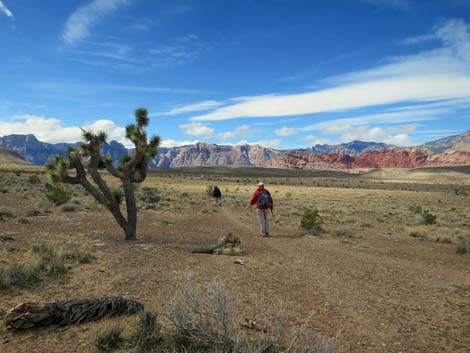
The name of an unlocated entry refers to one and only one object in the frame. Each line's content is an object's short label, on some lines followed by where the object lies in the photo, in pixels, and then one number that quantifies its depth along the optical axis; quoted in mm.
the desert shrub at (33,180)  40969
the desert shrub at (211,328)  4172
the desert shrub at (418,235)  17781
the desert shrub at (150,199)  29991
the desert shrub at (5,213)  17091
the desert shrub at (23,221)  15822
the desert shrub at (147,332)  4867
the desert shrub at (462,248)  14016
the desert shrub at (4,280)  7160
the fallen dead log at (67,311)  5394
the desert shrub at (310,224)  18200
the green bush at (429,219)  22266
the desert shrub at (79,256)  9805
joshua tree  13078
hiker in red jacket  15430
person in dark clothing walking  31078
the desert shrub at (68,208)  21039
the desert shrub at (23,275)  7449
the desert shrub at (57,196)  22750
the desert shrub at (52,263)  8430
